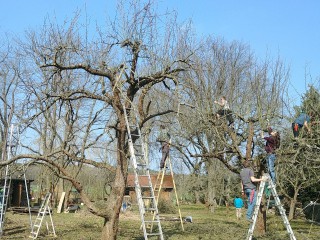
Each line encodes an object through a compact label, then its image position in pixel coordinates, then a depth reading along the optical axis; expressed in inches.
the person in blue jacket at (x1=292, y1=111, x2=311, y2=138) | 383.9
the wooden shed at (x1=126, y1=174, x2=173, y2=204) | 1166.5
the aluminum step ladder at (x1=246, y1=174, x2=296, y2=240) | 309.3
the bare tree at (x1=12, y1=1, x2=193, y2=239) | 390.3
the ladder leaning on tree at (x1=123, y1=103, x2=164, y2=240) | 331.9
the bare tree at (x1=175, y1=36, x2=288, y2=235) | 534.6
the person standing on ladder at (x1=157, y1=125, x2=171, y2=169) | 584.4
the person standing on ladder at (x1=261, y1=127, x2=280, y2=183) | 424.8
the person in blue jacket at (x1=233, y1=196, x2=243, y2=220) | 908.0
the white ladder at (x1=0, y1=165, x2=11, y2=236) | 488.4
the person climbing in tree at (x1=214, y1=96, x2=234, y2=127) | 550.9
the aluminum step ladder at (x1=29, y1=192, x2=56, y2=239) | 501.1
